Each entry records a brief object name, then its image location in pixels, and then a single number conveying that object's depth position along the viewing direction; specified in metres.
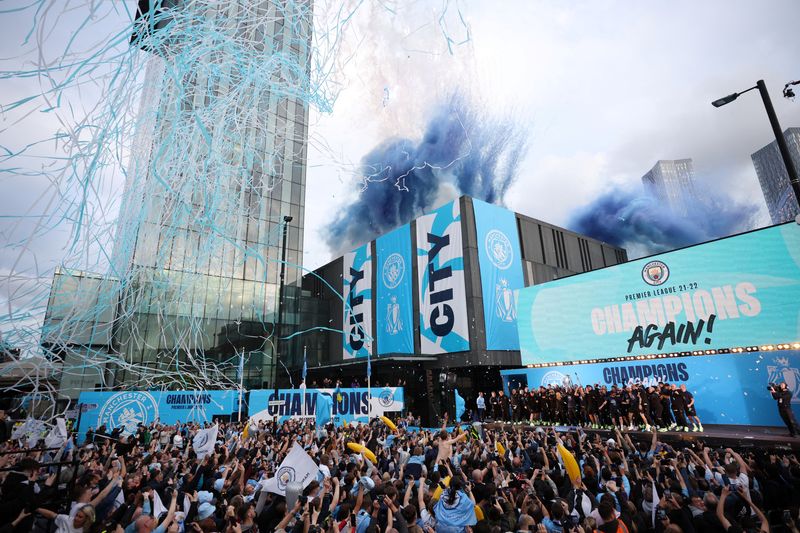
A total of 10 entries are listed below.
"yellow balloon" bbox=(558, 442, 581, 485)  6.75
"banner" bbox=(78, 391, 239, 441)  16.73
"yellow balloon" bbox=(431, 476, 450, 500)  6.23
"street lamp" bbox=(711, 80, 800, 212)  7.20
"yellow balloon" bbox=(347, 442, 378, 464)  9.40
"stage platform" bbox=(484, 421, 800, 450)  11.75
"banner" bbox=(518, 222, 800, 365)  15.30
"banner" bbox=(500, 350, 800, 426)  14.80
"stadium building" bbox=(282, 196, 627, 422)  26.44
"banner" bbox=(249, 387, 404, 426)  19.03
